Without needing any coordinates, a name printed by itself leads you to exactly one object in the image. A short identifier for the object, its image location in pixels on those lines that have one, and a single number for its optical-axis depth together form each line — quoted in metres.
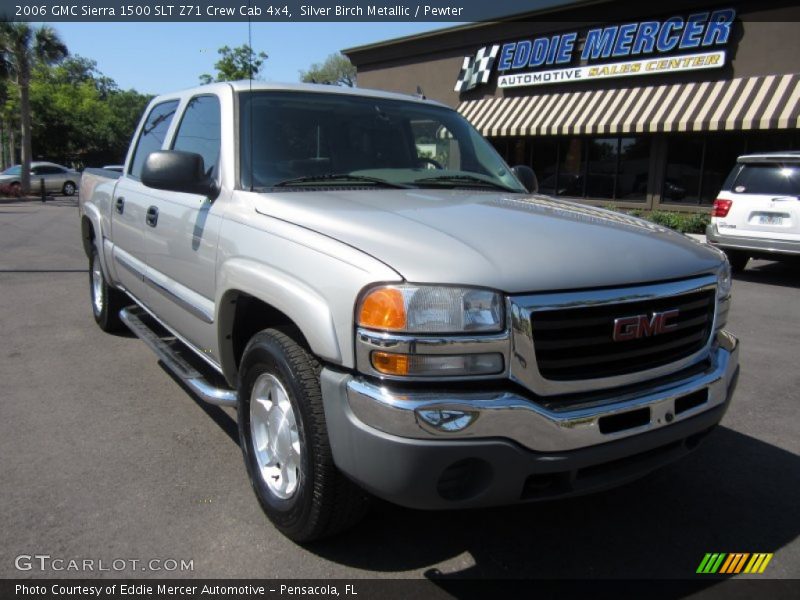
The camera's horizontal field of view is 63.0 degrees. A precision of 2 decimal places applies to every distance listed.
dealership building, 14.62
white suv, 9.03
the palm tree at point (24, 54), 29.91
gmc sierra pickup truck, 2.13
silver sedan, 30.47
